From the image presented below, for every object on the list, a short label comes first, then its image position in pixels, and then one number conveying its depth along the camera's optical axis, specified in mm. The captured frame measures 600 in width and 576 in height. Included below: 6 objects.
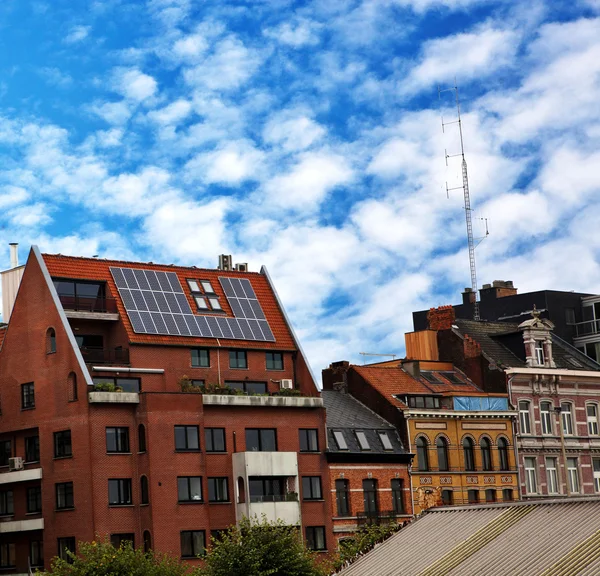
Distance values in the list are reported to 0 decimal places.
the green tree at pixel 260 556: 60406
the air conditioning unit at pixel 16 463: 81375
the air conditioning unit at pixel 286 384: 86500
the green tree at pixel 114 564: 64875
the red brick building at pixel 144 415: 77562
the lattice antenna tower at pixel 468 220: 110688
